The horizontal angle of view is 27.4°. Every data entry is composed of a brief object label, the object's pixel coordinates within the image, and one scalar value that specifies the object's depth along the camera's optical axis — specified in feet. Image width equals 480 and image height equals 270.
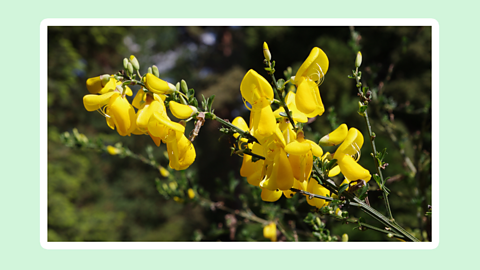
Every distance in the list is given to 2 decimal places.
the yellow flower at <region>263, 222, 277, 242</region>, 1.92
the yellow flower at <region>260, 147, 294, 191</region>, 1.29
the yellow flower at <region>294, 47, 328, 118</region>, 1.30
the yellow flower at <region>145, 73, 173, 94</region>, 1.32
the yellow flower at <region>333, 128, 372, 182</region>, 1.33
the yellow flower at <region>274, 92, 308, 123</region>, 1.32
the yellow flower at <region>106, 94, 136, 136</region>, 1.35
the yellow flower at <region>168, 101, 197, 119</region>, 1.30
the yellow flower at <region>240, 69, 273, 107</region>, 1.30
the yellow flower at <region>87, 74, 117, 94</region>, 1.37
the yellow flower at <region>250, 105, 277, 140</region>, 1.28
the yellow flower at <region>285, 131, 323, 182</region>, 1.30
